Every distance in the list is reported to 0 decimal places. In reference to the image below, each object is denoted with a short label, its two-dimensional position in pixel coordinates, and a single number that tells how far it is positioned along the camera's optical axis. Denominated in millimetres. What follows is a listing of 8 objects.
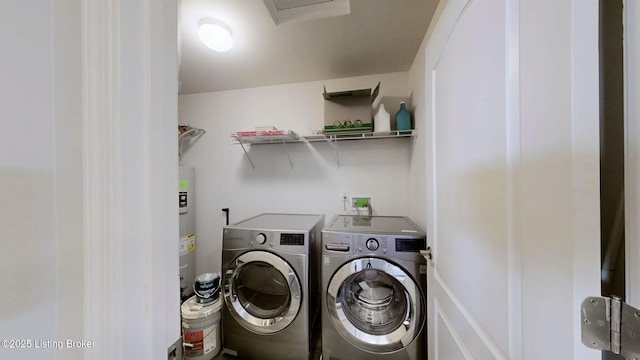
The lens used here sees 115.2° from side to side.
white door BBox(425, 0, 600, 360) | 341
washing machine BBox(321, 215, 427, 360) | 1201
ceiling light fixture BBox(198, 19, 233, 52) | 1248
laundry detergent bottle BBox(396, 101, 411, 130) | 1630
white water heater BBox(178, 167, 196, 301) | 1974
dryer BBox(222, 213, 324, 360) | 1342
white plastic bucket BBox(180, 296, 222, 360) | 1425
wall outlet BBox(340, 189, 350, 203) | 1948
